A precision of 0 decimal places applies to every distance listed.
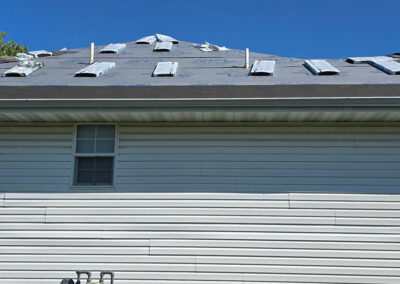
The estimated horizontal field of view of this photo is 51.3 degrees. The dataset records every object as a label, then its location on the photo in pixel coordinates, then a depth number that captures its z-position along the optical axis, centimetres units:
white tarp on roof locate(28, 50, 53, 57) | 882
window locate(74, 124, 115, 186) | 610
